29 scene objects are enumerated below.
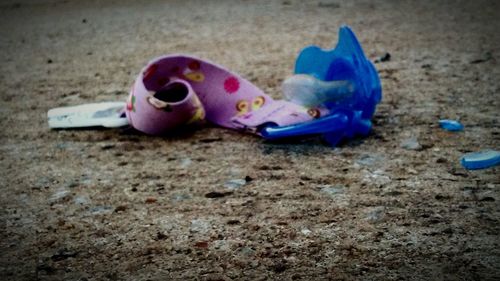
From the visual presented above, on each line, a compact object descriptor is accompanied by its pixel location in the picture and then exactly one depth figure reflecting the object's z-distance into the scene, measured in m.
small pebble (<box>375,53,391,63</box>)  0.43
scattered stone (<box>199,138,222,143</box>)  0.34
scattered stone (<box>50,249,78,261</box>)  0.26
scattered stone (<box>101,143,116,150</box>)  0.33
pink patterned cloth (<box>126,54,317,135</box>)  0.34
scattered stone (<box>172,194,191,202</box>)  0.29
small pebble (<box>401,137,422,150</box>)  0.32
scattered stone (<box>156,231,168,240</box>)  0.27
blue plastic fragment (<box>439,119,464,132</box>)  0.33
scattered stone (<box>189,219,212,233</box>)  0.27
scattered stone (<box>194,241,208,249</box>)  0.27
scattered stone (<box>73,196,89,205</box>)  0.29
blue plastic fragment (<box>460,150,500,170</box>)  0.30
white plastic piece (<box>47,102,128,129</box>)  0.35
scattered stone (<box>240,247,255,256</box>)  0.26
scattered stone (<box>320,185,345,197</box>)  0.29
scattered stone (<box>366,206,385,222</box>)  0.27
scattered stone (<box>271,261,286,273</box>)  0.26
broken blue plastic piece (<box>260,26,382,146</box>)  0.33
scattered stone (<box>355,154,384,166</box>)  0.31
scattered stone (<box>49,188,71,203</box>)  0.29
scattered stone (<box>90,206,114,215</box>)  0.29
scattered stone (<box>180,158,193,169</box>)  0.32
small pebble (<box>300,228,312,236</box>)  0.27
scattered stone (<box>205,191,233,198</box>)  0.29
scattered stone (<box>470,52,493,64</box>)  0.41
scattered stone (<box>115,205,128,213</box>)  0.29
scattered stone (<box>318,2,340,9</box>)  0.66
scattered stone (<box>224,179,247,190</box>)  0.30
